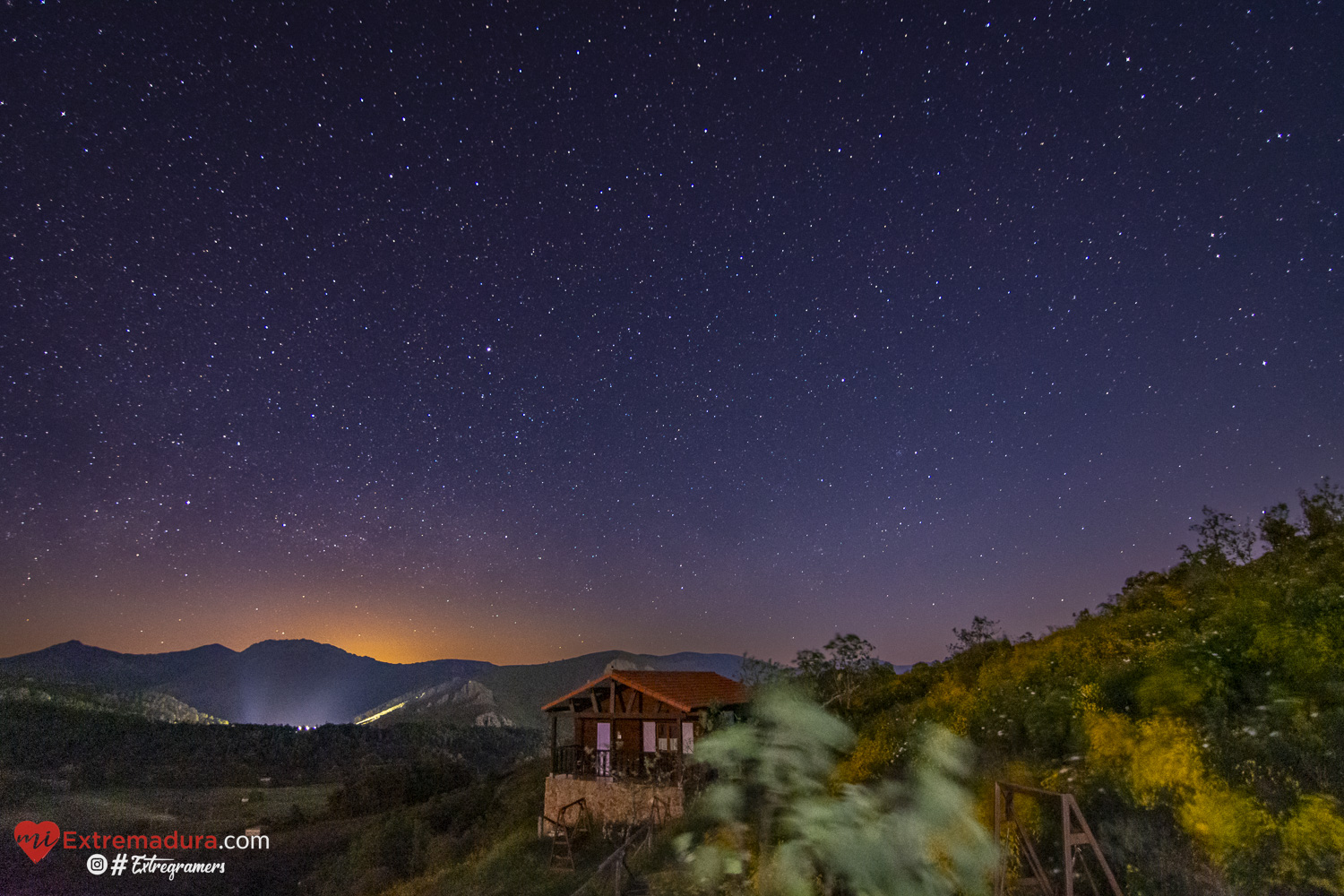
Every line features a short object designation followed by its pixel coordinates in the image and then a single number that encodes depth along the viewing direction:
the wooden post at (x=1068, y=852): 7.97
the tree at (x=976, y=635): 21.09
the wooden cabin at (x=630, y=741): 21.58
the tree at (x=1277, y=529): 17.86
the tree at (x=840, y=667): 19.47
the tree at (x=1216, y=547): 18.06
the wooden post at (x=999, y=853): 8.97
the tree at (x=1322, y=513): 17.02
